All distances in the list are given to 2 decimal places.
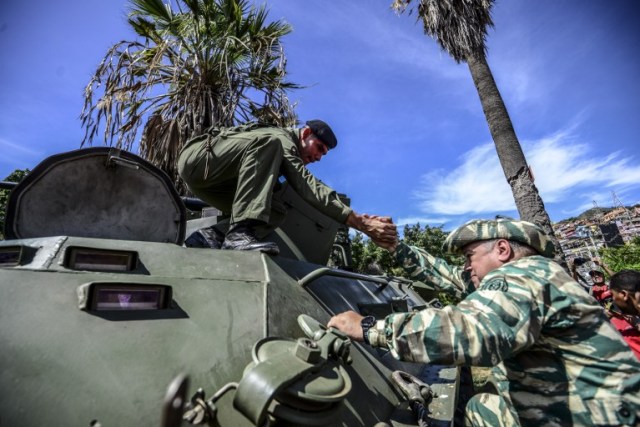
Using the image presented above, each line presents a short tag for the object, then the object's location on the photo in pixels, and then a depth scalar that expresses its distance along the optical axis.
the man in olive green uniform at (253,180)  2.46
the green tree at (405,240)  14.96
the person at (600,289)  7.03
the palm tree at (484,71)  7.06
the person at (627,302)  4.39
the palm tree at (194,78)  7.77
